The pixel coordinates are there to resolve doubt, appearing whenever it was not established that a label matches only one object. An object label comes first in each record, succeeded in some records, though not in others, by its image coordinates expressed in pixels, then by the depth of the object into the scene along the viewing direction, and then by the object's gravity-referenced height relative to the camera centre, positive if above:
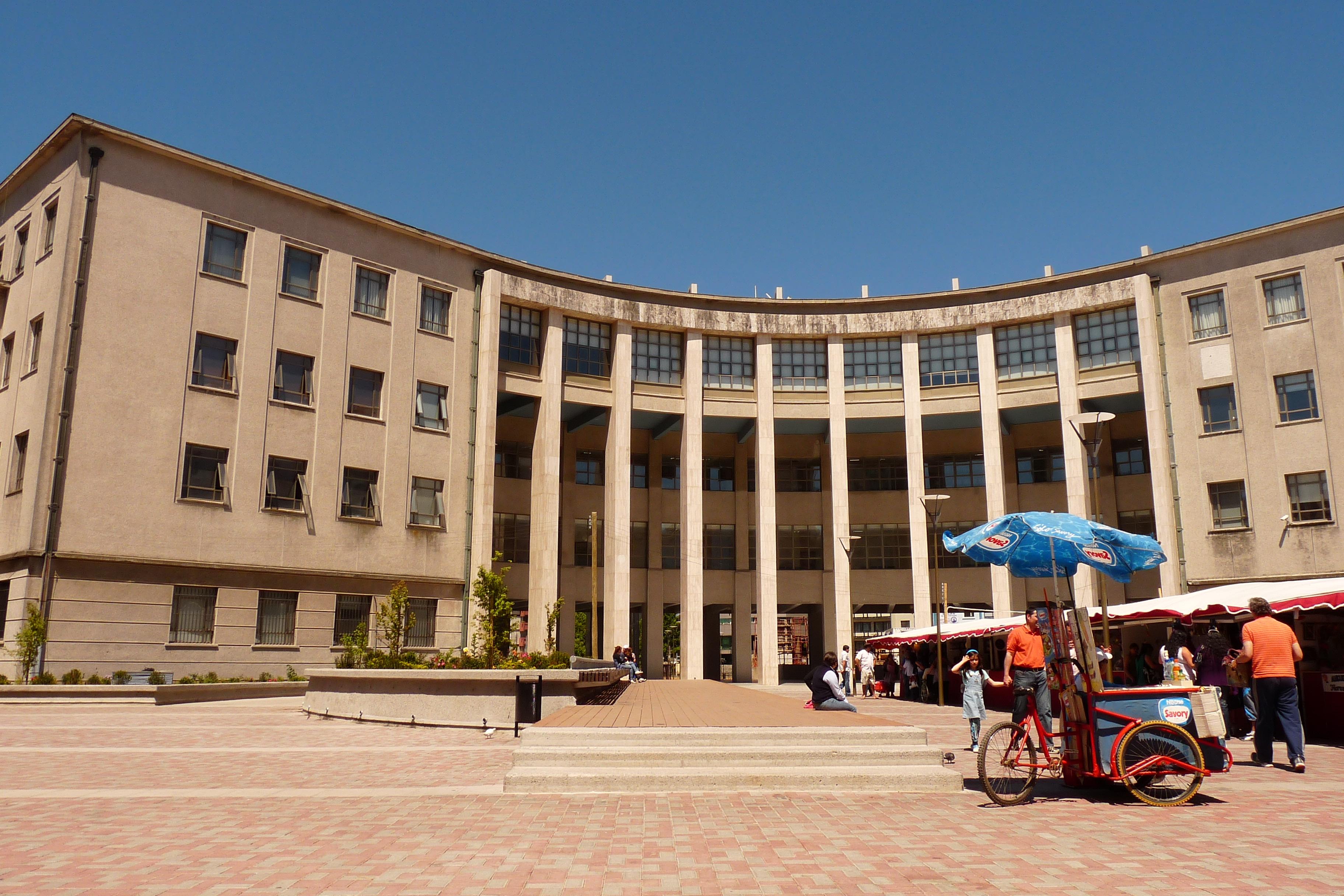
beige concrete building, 27.83 +7.81
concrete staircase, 9.92 -1.43
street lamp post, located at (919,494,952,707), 29.12 +3.88
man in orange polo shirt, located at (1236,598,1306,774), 11.45 -0.52
